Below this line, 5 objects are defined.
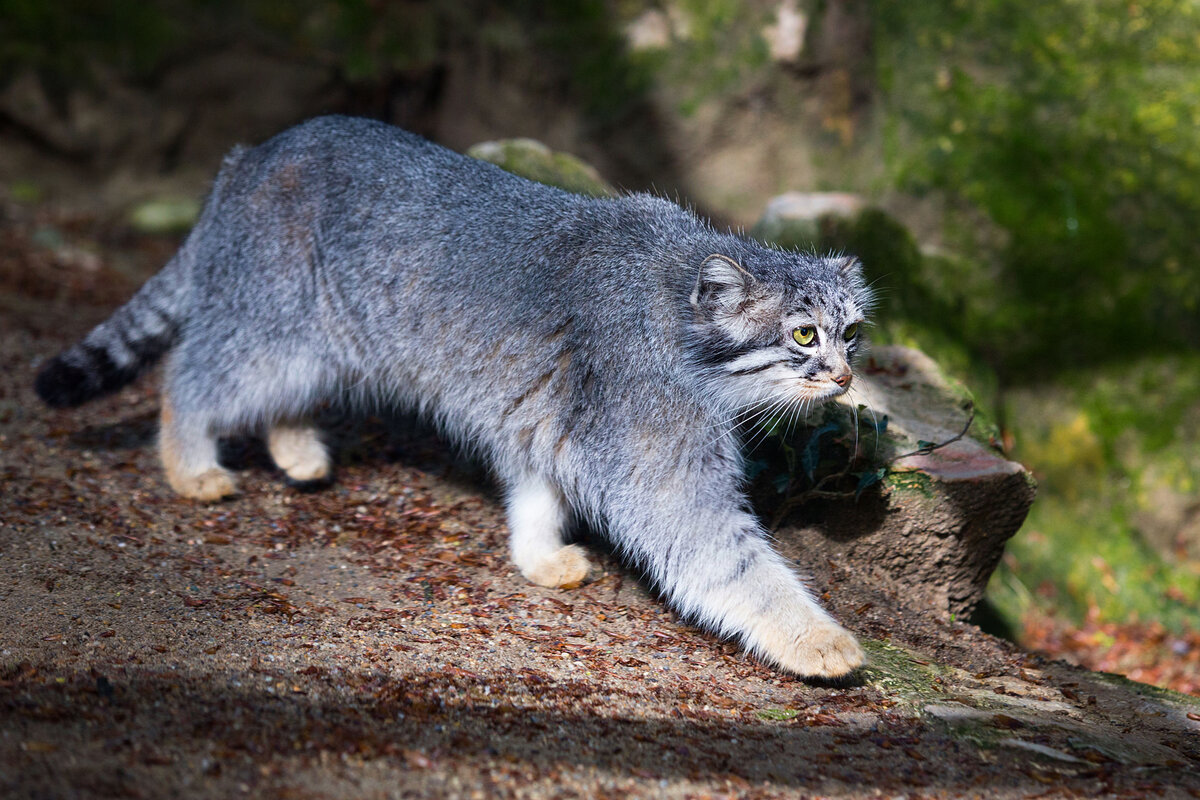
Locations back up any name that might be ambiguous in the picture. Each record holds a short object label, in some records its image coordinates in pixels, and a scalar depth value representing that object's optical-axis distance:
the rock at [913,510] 4.69
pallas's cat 4.10
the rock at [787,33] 8.92
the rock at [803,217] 6.30
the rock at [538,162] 6.72
